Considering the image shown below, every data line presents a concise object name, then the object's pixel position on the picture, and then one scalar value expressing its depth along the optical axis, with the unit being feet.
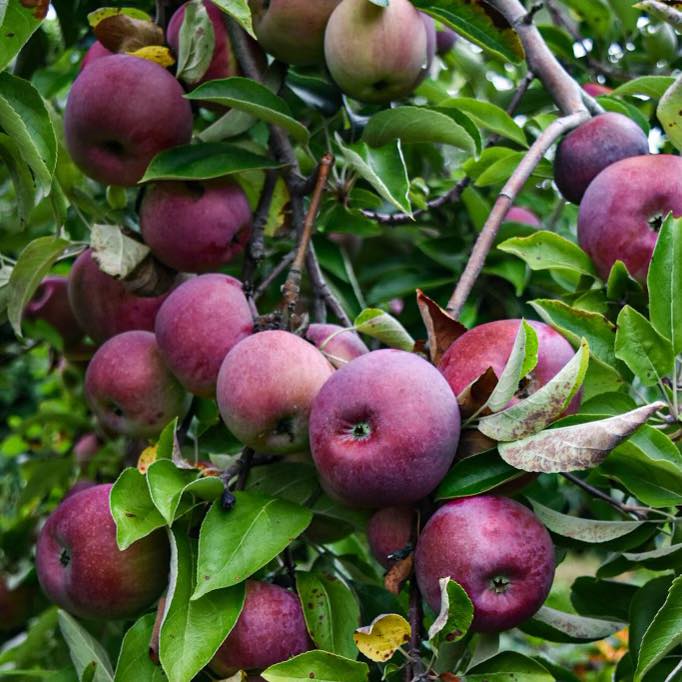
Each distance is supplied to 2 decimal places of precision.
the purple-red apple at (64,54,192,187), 4.61
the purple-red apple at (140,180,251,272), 4.64
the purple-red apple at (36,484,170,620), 4.35
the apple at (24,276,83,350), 5.31
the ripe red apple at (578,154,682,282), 4.45
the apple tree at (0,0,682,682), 4.14
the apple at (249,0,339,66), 4.66
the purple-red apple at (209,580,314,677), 4.22
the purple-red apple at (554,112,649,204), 4.60
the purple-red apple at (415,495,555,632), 4.10
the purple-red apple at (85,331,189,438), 4.63
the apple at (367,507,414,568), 4.23
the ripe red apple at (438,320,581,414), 4.21
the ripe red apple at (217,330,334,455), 4.26
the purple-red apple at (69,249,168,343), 4.81
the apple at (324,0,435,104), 4.56
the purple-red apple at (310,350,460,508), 4.12
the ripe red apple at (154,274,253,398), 4.46
